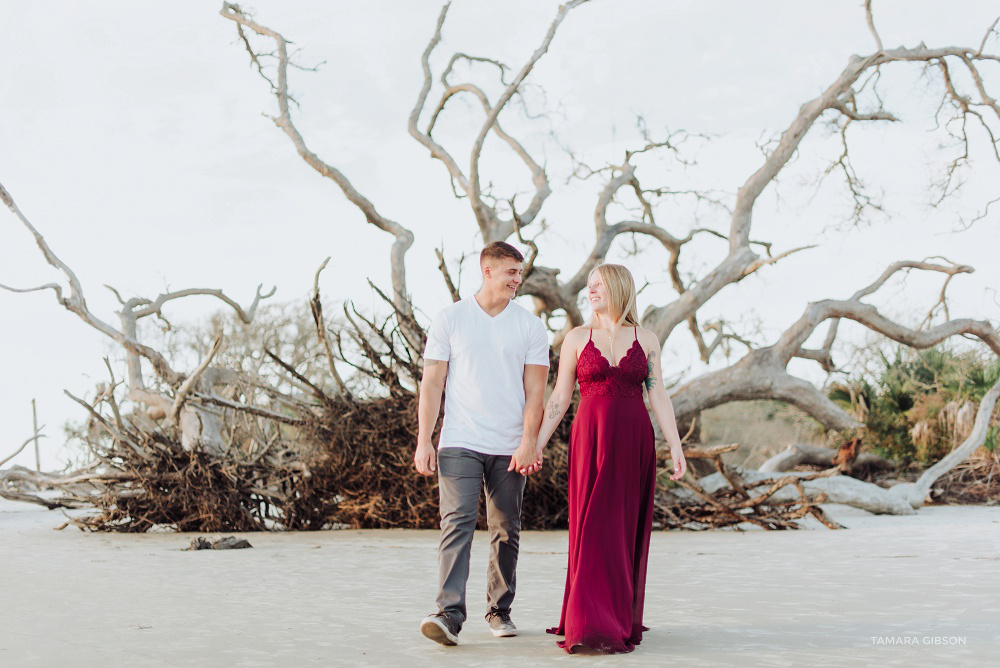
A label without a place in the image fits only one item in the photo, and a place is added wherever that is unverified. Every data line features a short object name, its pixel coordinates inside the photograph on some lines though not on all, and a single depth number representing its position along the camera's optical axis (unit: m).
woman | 4.56
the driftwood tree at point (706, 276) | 15.41
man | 4.84
